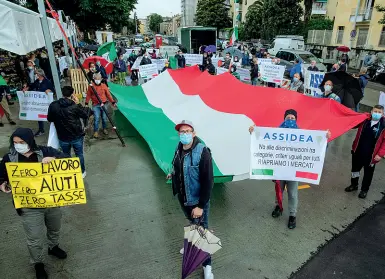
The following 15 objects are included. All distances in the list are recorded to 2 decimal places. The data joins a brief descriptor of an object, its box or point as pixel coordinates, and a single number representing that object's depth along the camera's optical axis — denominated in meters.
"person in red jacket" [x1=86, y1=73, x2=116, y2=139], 7.27
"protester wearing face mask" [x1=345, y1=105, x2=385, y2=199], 4.46
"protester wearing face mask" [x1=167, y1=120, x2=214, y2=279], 2.86
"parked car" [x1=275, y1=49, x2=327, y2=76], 17.14
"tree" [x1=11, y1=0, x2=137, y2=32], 23.75
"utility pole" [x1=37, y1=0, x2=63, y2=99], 6.30
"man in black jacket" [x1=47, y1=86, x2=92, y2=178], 4.68
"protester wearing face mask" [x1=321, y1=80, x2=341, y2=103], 6.29
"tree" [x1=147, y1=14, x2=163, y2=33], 150.11
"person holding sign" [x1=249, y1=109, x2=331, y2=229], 3.86
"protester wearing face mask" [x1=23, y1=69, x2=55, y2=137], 7.13
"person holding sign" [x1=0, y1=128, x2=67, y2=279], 2.93
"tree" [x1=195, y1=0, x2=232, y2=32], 58.19
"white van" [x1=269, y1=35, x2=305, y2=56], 25.31
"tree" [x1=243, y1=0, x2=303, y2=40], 34.25
